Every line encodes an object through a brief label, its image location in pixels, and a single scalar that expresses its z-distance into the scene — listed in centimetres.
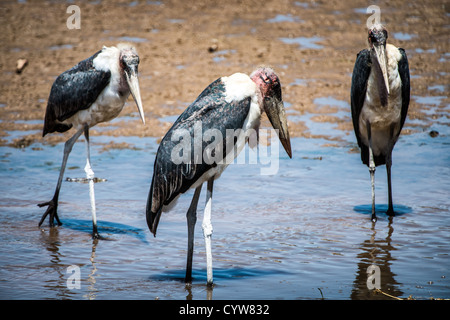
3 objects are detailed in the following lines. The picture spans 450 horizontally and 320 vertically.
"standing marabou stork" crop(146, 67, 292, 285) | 929
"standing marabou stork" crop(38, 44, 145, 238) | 1201
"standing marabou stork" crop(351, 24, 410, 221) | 1273
